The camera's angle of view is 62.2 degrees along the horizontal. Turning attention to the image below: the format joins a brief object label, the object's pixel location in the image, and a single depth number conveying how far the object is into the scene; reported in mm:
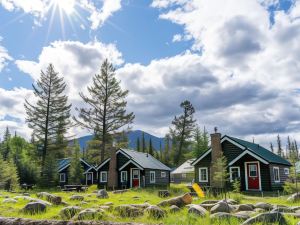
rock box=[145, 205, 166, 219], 6600
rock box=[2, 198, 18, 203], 10918
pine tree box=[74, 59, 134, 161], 35604
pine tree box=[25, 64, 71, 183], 35267
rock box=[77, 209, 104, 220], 6048
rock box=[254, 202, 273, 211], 8846
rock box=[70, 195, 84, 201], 12766
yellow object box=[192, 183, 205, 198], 10791
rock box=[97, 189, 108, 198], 14987
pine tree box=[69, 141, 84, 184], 31680
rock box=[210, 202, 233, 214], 7360
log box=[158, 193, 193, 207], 9037
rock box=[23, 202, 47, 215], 7866
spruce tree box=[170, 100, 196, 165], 49205
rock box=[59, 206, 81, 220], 6825
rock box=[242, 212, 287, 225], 5164
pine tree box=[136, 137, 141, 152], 79007
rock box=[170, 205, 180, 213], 7643
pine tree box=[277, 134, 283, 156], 89223
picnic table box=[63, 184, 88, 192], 22639
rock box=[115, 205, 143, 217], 6923
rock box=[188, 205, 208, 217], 6721
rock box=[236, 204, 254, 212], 8040
